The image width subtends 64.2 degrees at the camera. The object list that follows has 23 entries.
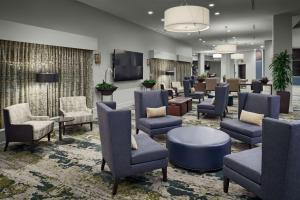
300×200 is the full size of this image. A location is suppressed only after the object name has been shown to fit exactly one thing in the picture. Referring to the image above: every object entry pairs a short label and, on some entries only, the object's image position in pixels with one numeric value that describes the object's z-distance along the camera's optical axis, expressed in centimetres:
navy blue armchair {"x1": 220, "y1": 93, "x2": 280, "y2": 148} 431
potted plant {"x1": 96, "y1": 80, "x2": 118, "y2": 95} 707
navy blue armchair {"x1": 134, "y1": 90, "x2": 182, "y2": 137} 495
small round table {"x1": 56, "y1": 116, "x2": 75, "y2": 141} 504
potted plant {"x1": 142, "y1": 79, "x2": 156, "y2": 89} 978
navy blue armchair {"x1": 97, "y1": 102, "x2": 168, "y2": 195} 284
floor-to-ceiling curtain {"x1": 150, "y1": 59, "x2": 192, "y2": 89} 1144
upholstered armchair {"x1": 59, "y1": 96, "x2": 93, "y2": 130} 561
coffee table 753
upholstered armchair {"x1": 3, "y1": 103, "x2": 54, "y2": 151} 434
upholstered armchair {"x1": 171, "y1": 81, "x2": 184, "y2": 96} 1177
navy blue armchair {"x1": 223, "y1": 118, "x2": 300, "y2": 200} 211
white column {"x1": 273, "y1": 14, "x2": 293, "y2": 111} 814
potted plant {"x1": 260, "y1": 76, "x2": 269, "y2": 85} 1113
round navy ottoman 345
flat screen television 825
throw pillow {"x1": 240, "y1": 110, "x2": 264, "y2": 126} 453
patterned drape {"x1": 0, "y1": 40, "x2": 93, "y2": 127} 494
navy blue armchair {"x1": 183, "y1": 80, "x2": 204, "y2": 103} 1005
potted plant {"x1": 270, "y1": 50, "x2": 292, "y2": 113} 782
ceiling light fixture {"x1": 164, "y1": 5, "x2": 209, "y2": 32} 374
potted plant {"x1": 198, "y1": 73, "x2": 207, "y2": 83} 1317
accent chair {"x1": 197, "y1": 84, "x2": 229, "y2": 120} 660
